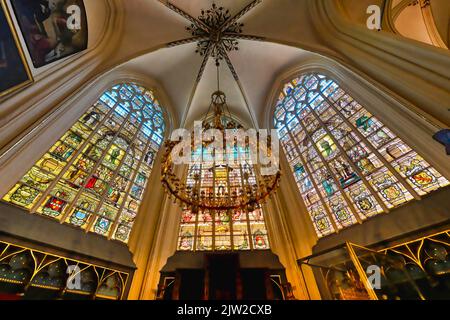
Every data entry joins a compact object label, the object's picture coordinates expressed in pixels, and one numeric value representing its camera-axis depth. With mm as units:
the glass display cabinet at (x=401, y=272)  3294
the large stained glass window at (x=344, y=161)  4367
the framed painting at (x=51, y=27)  3916
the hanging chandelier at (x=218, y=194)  3693
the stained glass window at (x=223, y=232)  5961
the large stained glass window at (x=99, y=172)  4562
